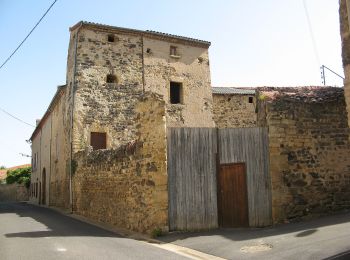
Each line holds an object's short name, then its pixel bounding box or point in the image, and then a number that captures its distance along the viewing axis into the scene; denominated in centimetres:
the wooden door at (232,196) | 987
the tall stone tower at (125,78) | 1894
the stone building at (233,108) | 2384
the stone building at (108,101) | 1434
